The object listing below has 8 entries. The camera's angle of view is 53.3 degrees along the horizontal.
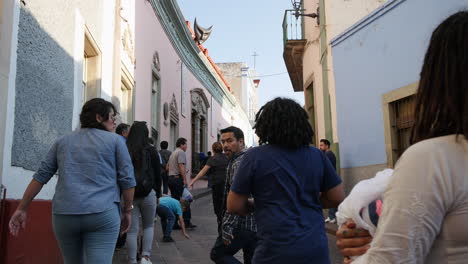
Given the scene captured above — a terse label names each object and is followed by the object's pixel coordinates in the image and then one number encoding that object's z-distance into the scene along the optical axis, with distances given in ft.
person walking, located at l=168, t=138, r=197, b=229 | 28.58
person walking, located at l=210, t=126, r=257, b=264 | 10.70
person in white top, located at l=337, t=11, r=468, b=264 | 3.26
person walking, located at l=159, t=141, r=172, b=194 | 29.70
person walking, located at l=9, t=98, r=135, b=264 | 9.64
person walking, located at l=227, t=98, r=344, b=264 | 7.85
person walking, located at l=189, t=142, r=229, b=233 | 19.88
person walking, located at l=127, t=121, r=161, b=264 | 15.53
